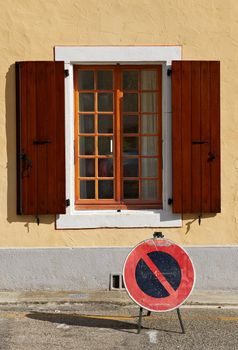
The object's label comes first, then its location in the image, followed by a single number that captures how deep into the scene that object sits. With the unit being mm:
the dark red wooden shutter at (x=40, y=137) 8680
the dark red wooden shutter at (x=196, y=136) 8773
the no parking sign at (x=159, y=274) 7047
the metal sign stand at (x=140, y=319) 7135
